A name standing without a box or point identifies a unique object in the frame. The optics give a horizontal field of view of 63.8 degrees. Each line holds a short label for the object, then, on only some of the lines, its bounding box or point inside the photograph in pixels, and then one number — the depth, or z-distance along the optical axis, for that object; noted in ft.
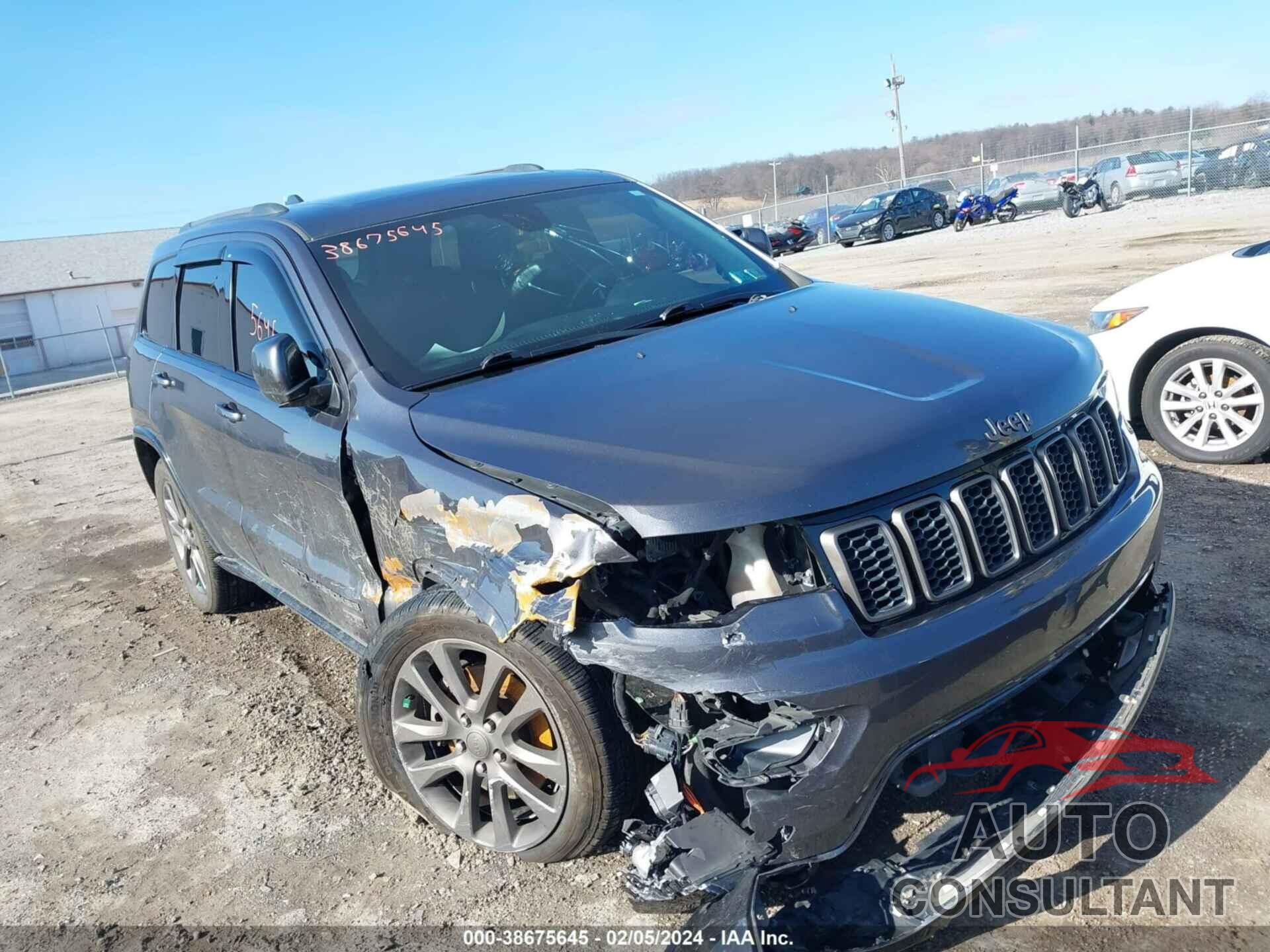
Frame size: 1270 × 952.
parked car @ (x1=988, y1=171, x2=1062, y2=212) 104.63
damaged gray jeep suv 7.84
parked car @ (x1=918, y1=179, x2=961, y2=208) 129.88
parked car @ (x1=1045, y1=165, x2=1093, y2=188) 100.32
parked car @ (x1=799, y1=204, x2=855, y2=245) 128.36
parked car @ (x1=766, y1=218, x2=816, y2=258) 112.27
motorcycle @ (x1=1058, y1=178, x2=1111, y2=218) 92.84
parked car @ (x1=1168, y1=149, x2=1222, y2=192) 91.20
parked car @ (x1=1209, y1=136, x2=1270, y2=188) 88.12
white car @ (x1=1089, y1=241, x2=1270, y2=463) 17.93
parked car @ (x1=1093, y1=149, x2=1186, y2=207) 92.22
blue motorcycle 101.91
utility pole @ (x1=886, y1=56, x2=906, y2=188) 199.72
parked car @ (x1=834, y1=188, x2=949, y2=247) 104.78
